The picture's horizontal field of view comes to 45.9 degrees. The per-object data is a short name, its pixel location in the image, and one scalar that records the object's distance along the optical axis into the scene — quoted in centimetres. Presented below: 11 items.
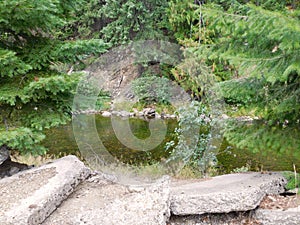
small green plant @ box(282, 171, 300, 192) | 324
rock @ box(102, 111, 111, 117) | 1104
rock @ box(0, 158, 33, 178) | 367
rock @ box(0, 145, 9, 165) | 346
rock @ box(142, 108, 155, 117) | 1100
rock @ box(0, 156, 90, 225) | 257
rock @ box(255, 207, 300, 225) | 279
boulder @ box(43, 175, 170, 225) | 267
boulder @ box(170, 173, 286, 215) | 293
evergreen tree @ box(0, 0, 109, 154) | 313
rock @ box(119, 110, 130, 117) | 1091
